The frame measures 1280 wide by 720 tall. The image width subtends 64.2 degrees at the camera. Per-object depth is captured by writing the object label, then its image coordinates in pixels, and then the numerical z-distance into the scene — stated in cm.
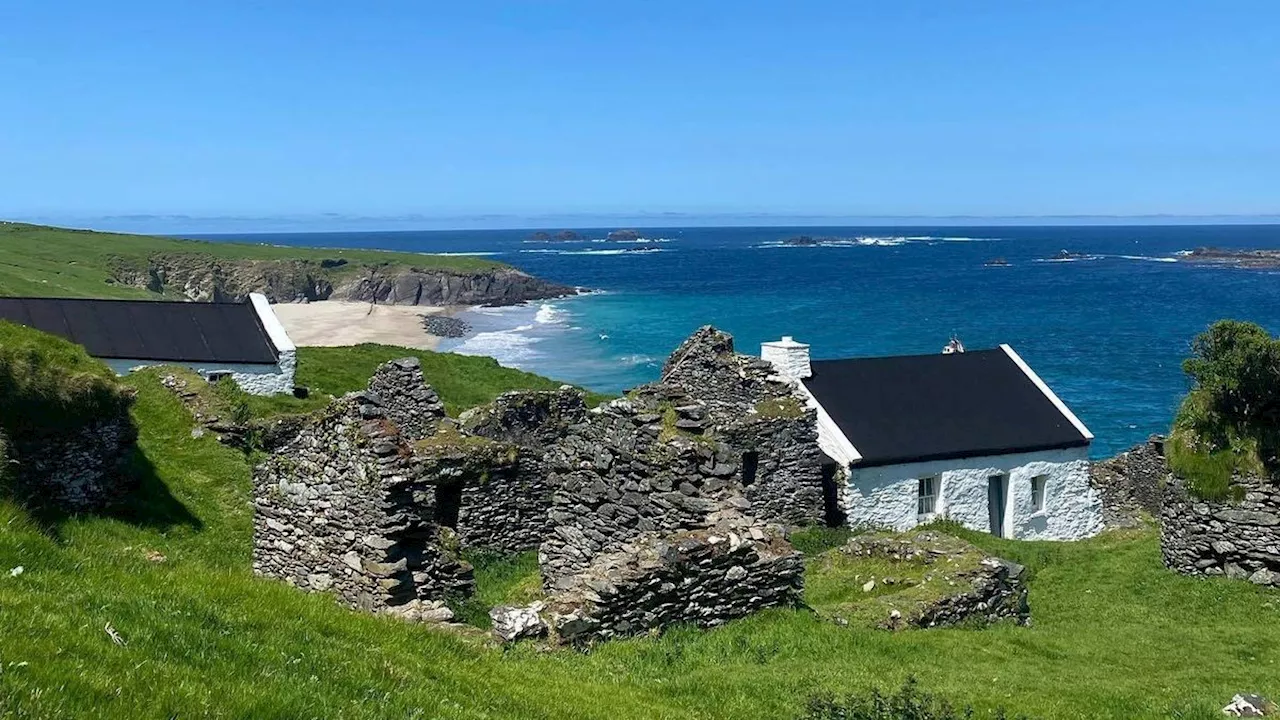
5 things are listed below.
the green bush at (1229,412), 2175
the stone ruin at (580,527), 1377
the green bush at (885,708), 1006
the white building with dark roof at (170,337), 3972
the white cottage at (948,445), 3275
